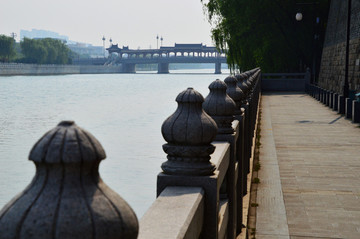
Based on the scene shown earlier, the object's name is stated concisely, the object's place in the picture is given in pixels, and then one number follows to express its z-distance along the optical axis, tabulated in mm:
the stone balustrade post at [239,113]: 6109
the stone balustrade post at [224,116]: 4754
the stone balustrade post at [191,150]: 3076
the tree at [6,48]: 131900
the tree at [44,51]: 149125
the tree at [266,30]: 40625
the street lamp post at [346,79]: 21875
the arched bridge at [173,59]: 168875
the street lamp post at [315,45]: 39750
